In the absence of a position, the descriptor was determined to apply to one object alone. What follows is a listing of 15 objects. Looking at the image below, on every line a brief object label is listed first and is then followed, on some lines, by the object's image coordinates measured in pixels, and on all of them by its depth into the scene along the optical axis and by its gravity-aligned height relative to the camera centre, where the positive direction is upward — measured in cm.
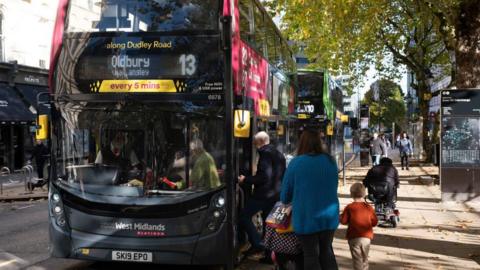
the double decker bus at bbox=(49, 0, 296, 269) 662 -13
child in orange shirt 638 -113
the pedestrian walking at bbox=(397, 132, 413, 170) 2623 -134
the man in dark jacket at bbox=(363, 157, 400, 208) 1061 -109
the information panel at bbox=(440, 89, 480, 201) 1423 -68
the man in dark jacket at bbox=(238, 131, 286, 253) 745 -80
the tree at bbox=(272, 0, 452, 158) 1625 +327
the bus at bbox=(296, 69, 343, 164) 2158 +69
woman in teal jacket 529 -72
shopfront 2369 +44
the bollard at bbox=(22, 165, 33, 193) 1773 -172
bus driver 671 -40
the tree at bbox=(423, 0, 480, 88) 1513 +211
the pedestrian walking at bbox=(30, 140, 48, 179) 1888 -110
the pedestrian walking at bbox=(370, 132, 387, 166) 2276 -118
